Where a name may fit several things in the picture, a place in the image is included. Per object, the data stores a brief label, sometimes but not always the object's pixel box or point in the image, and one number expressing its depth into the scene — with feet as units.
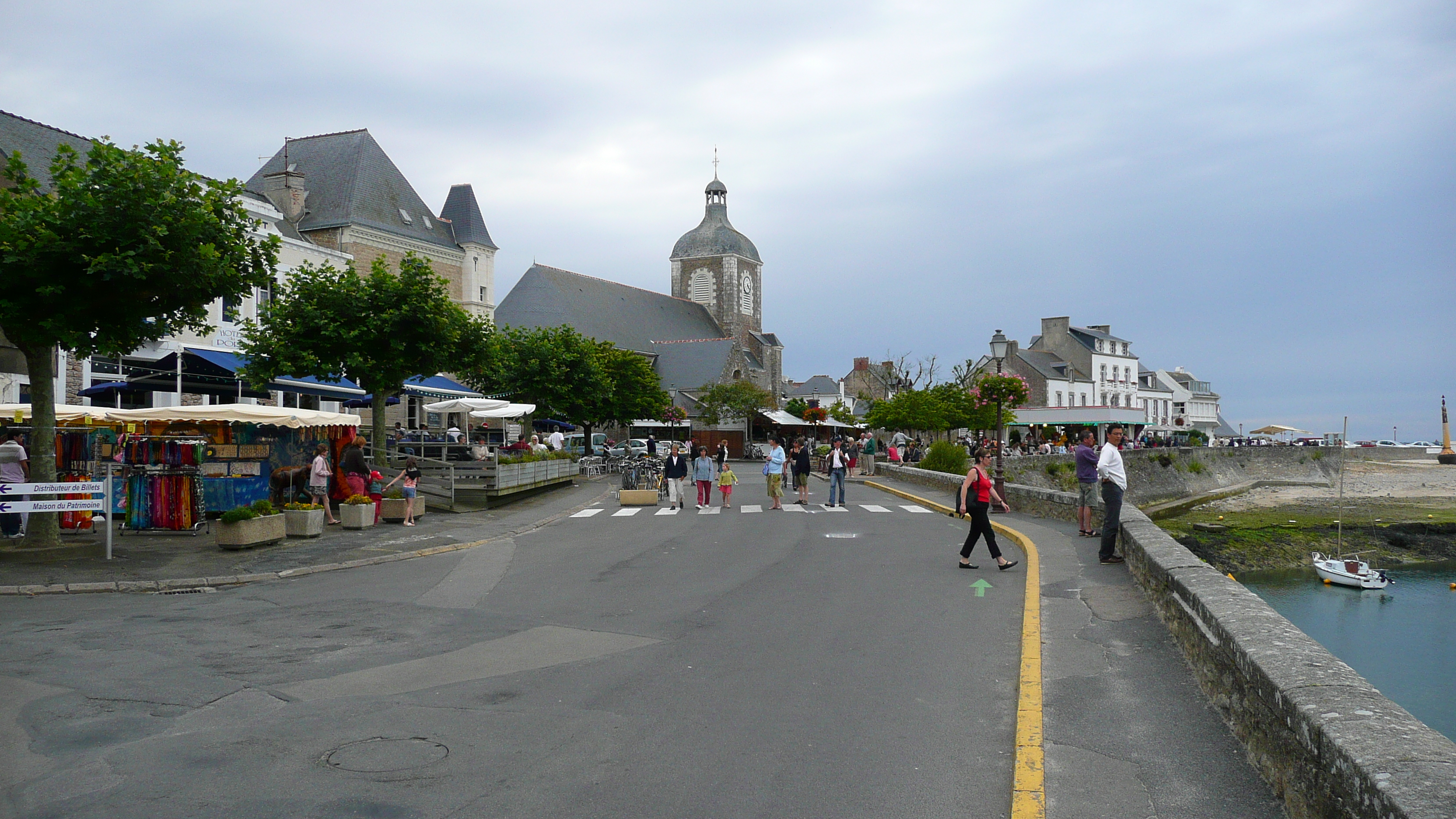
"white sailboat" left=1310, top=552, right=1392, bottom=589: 87.86
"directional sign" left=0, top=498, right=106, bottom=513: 38.50
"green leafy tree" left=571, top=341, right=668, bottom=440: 145.18
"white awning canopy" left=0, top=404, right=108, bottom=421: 55.06
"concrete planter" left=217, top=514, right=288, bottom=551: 43.83
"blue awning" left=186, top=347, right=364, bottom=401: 77.46
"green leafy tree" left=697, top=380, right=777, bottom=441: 211.20
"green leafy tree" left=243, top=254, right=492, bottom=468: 70.08
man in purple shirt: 46.55
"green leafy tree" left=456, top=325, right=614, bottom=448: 127.85
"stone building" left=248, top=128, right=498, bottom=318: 164.35
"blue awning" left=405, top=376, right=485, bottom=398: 93.61
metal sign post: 38.34
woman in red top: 37.19
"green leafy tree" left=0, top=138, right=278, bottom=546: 40.22
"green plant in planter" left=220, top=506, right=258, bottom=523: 43.78
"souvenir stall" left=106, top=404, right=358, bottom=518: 50.29
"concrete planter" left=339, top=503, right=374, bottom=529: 54.34
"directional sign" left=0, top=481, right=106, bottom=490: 38.24
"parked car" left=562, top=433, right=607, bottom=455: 149.89
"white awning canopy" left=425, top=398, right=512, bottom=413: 85.66
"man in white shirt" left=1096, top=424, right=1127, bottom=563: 37.29
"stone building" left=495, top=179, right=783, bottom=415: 252.83
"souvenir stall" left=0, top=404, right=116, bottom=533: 51.57
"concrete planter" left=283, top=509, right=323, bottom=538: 48.96
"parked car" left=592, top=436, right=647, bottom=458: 134.15
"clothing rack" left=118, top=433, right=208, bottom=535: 50.21
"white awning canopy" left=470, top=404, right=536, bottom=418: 91.81
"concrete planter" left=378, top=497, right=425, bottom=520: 57.67
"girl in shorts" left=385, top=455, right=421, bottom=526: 56.80
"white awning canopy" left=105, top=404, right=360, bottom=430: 50.98
